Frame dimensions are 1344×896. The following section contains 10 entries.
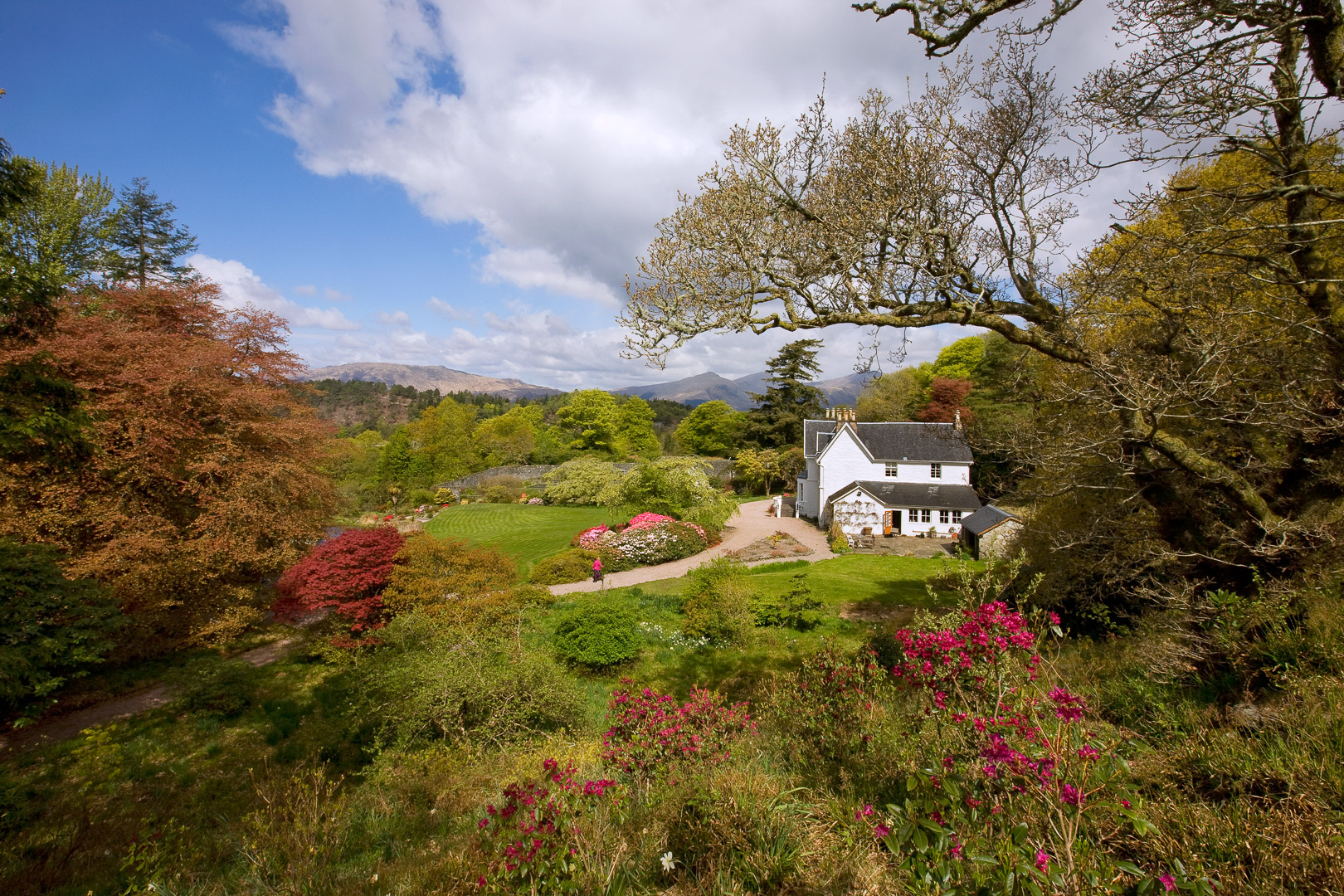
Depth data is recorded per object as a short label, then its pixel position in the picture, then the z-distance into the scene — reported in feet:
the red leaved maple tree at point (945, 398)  124.26
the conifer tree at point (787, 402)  133.28
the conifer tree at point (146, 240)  68.64
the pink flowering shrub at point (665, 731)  14.24
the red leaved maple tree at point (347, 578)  38.93
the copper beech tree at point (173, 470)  33.37
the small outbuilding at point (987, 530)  67.41
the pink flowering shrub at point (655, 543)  73.36
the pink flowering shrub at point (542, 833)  8.48
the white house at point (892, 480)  91.30
